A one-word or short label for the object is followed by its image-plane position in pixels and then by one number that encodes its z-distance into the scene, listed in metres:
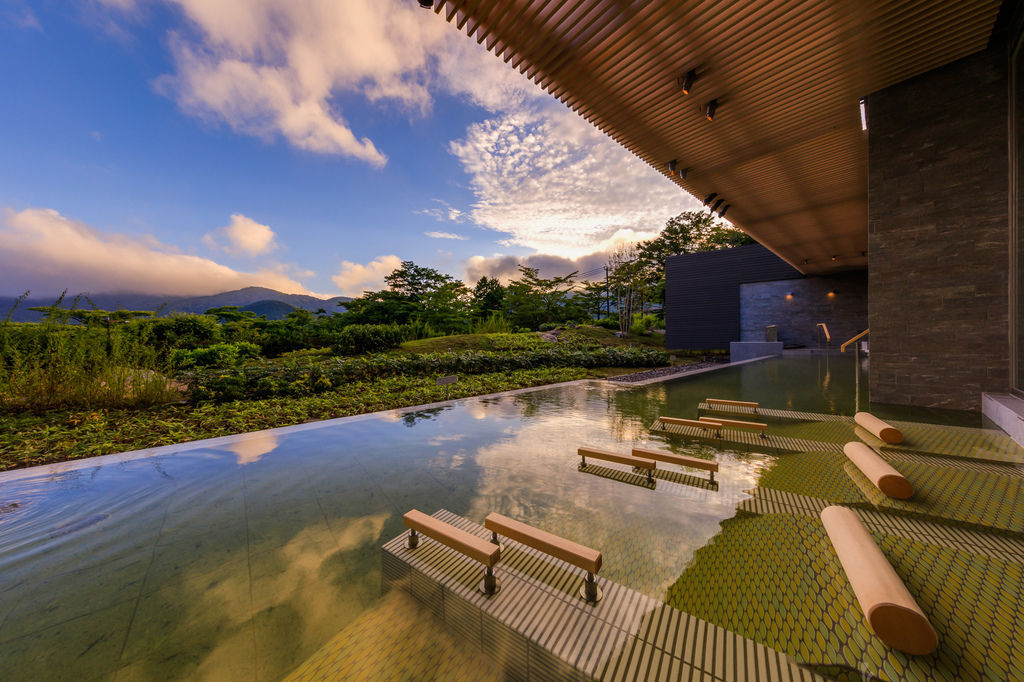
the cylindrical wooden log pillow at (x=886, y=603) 1.30
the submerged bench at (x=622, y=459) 3.45
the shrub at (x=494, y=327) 20.61
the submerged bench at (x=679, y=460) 3.27
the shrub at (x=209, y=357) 10.42
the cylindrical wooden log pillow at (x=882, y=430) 3.88
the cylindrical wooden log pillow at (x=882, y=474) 2.71
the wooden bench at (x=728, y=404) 5.94
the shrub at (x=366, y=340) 13.05
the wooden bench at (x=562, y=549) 1.88
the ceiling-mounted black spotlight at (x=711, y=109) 5.34
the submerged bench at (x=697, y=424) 4.84
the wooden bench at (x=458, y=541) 1.92
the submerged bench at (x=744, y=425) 4.77
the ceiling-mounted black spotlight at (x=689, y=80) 4.68
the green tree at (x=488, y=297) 32.03
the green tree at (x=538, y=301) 32.75
